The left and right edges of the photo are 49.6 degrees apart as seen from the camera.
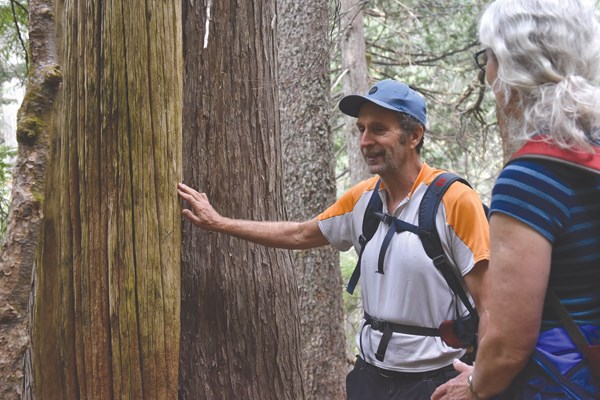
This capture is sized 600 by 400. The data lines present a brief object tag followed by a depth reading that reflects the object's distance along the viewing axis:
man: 3.22
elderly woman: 1.93
